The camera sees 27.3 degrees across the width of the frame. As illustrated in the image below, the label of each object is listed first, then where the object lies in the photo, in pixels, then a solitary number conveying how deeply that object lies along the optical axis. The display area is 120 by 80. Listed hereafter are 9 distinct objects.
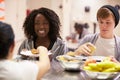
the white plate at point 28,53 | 1.66
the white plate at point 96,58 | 1.58
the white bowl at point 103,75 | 1.25
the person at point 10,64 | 1.04
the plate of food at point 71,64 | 1.49
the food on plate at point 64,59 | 1.53
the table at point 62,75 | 1.33
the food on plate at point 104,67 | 1.29
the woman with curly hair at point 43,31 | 2.10
